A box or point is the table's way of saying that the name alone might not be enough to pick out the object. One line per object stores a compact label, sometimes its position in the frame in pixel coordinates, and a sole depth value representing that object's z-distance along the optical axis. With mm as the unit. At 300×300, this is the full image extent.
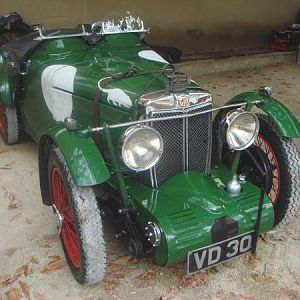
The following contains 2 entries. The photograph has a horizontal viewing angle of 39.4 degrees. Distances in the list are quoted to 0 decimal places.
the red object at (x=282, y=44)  8898
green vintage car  2182
